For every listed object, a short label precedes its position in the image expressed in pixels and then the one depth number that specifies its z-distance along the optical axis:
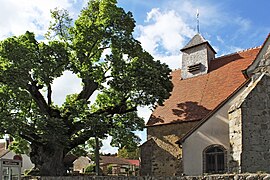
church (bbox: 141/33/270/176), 11.67
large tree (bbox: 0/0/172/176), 13.31
